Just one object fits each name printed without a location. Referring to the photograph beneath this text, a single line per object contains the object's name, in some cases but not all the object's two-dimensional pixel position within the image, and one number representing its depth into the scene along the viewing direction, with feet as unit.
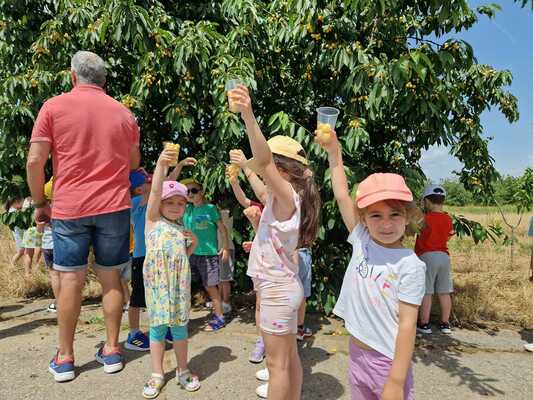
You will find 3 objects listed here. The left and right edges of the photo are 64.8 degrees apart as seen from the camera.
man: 8.75
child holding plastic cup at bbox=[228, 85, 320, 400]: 6.59
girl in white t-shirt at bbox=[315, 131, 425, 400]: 4.99
